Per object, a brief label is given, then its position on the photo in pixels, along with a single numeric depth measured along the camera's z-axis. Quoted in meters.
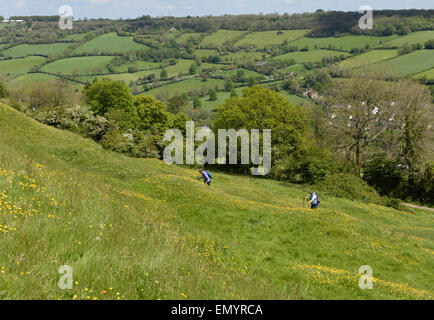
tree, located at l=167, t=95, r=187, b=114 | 117.25
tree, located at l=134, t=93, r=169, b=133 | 84.62
